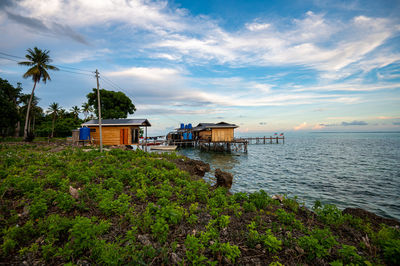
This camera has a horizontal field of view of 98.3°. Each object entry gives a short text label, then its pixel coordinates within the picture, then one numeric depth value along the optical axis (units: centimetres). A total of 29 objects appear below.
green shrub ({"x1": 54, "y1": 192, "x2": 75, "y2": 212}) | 580
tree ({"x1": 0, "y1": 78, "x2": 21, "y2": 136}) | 3083
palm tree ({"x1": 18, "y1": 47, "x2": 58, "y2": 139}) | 3109
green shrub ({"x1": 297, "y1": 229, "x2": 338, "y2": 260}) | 416
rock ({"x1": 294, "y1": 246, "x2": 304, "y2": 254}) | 435
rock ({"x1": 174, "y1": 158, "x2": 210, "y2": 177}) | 1502
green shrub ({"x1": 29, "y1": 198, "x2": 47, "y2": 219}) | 530
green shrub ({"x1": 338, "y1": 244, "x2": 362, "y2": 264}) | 390
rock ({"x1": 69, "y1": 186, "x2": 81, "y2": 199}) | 677
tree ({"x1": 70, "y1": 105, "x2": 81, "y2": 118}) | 5791
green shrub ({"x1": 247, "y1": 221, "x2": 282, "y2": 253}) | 433
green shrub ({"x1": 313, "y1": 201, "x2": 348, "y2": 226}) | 643
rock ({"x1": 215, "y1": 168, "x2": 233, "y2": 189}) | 1161
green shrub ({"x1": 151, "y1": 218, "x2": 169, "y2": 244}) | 456
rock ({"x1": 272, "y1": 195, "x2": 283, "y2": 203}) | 953
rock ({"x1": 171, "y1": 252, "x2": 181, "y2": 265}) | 401
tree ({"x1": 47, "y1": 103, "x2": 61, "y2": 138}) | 5084
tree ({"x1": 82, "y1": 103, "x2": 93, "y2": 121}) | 5791
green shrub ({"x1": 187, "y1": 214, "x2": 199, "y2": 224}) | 539
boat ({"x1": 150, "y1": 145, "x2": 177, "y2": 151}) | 4025
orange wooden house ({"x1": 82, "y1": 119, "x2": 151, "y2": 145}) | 2691
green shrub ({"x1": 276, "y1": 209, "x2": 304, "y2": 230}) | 579
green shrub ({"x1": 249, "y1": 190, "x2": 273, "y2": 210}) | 736
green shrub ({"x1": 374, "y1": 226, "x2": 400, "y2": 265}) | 408
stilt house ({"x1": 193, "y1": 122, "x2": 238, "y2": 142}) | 3991
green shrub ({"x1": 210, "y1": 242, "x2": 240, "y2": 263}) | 395
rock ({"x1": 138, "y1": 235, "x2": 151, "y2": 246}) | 447
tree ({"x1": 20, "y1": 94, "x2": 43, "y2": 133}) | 4647
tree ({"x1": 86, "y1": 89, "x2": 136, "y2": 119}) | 4553
